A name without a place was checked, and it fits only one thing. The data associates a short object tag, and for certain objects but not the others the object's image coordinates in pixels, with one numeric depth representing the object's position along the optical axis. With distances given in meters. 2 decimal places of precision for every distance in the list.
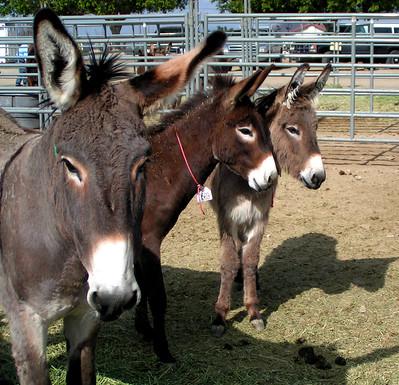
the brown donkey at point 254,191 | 4.90
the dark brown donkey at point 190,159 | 4.27
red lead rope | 4.42
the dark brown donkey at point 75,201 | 2.05
